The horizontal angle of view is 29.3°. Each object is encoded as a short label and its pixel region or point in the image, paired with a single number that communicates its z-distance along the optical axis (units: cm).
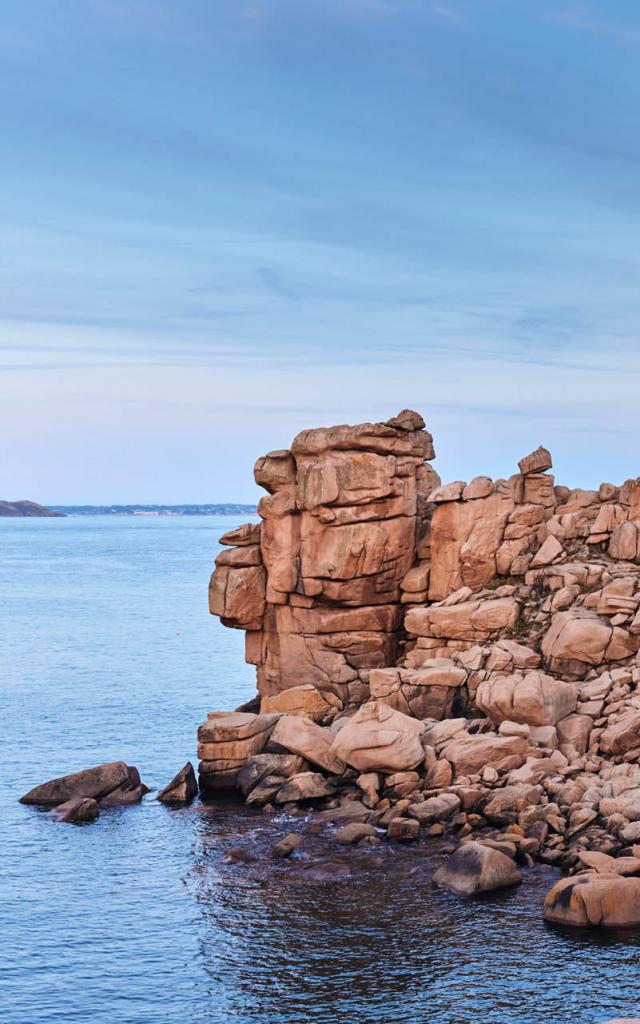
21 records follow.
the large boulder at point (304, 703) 6288
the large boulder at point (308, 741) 5488
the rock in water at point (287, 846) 4706
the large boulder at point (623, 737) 5194
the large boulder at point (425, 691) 5838
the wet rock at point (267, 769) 5512
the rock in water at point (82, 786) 5603
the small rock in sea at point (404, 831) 4806
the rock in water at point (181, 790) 5575
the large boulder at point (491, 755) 5169
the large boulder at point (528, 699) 5406
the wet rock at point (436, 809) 4900
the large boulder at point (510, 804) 4803
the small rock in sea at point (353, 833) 4816
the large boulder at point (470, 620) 6200
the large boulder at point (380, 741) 5234
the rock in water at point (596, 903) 3944
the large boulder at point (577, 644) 5800
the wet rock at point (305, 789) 5306
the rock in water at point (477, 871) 4256
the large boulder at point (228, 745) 5712
